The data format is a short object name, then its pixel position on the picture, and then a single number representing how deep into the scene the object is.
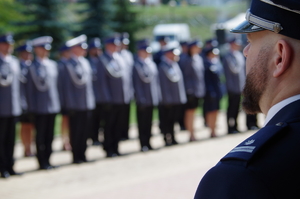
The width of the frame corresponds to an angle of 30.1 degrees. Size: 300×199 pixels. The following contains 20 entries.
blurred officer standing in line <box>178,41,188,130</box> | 12.30
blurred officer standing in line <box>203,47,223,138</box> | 11.47
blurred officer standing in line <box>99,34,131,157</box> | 9.52
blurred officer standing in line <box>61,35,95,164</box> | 8.84
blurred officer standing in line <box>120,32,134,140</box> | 9.86
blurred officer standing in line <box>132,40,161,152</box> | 9.89
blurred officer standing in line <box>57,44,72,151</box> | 9.12
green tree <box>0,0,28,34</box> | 18.73
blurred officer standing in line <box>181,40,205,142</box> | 11.17
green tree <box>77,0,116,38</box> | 22.47
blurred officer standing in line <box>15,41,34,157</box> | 8.62
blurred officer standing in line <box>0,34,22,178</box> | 7.84
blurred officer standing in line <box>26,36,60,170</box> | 8.43
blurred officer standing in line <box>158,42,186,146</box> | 10.46
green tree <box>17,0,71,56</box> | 21.02
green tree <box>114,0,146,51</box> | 25.09
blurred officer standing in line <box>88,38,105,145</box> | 10.57
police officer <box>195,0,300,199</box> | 1.20
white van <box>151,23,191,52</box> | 28.07
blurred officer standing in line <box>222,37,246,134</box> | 11.84
